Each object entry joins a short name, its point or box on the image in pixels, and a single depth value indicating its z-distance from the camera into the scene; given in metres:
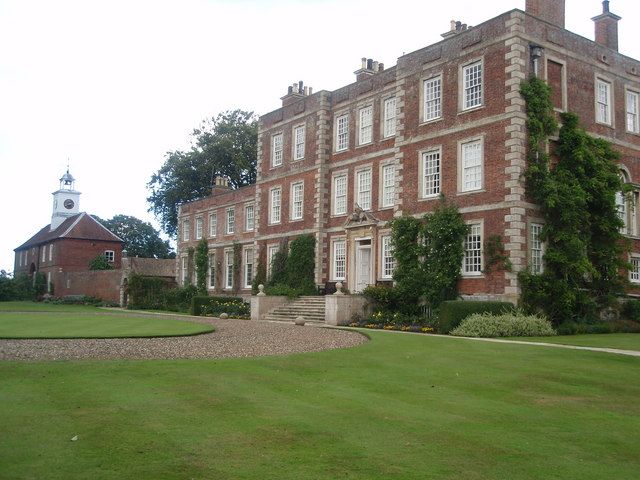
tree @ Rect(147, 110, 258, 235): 60.75
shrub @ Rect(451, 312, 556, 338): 20.83
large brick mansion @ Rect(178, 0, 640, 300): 24.28
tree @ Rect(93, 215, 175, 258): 79.12
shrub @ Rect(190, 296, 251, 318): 34.06
